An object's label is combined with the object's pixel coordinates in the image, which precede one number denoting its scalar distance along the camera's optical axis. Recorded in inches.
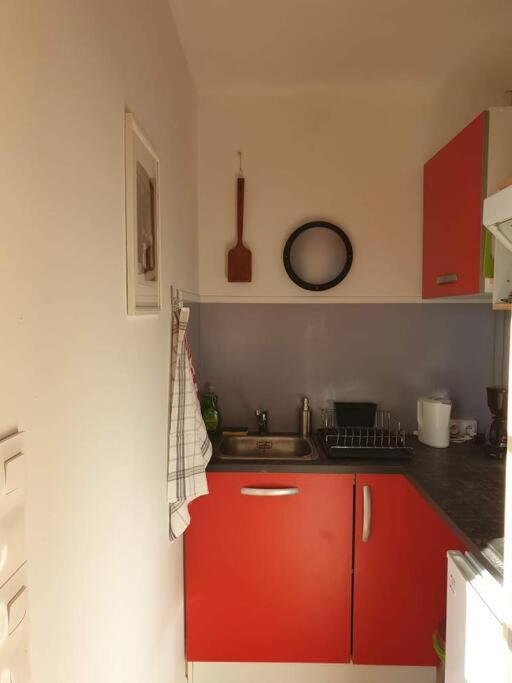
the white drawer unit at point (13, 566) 21.3
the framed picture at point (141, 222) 41.9
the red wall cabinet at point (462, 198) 66.1
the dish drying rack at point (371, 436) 79.0
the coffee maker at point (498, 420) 79.0
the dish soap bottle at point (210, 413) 87.6
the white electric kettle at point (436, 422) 82.0
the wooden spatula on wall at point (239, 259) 90.1
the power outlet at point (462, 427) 89.7
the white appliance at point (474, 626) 37.4
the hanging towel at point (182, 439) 61.0
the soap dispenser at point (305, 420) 89.6
